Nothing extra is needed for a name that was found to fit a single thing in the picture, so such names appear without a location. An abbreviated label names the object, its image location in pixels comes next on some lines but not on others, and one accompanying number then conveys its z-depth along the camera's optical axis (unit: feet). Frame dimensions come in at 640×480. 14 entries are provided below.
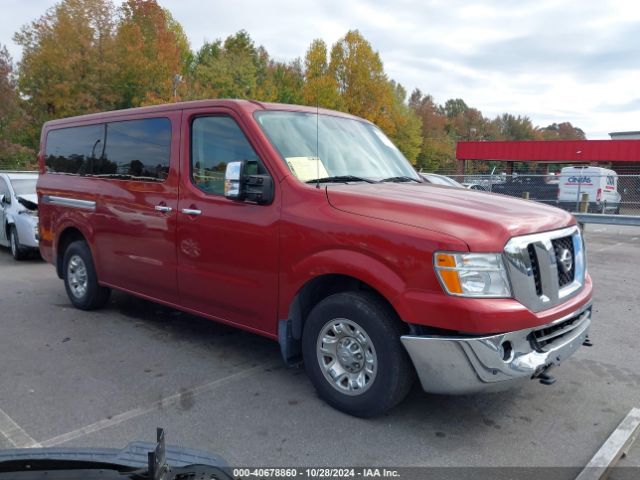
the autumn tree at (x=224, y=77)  111.13
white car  31.45
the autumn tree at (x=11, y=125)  88.33
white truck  59.16
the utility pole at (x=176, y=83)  92.82
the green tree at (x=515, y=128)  359.46
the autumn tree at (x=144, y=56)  90.63
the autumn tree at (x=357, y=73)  151.02
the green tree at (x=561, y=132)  382.77
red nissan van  10.34
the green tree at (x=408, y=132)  197.15
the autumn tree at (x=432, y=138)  250.98
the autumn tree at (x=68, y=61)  84.17
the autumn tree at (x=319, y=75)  131.85
